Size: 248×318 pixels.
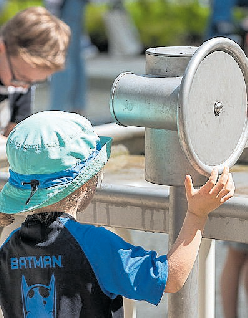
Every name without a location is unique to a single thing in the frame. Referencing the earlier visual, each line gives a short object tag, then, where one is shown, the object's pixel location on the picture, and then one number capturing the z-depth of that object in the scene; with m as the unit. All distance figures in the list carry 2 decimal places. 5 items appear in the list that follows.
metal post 4.34
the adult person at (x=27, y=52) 8.18
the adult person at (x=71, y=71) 16.62
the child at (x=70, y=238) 4.07
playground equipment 3.96
